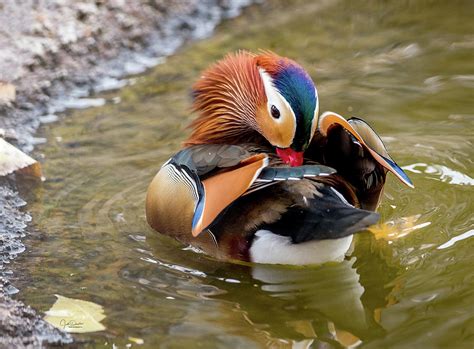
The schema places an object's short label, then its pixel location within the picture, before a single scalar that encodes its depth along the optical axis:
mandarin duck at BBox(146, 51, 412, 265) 7.52
